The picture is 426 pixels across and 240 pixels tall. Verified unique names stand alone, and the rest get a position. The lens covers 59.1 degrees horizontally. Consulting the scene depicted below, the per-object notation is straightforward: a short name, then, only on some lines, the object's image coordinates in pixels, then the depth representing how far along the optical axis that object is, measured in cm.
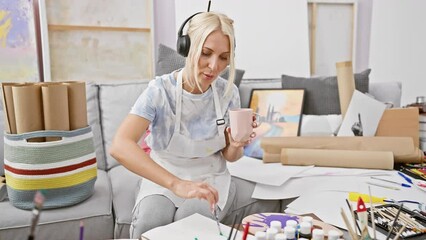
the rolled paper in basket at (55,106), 136
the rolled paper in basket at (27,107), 134
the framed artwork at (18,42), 228
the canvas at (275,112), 207
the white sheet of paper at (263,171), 159
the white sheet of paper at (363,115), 194
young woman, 121
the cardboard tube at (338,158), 170
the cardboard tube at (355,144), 176
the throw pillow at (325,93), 217
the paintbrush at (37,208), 40
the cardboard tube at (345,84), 205
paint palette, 96
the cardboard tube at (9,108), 137
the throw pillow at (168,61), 206
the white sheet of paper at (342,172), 166
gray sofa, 132
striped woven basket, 134
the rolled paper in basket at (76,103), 143
